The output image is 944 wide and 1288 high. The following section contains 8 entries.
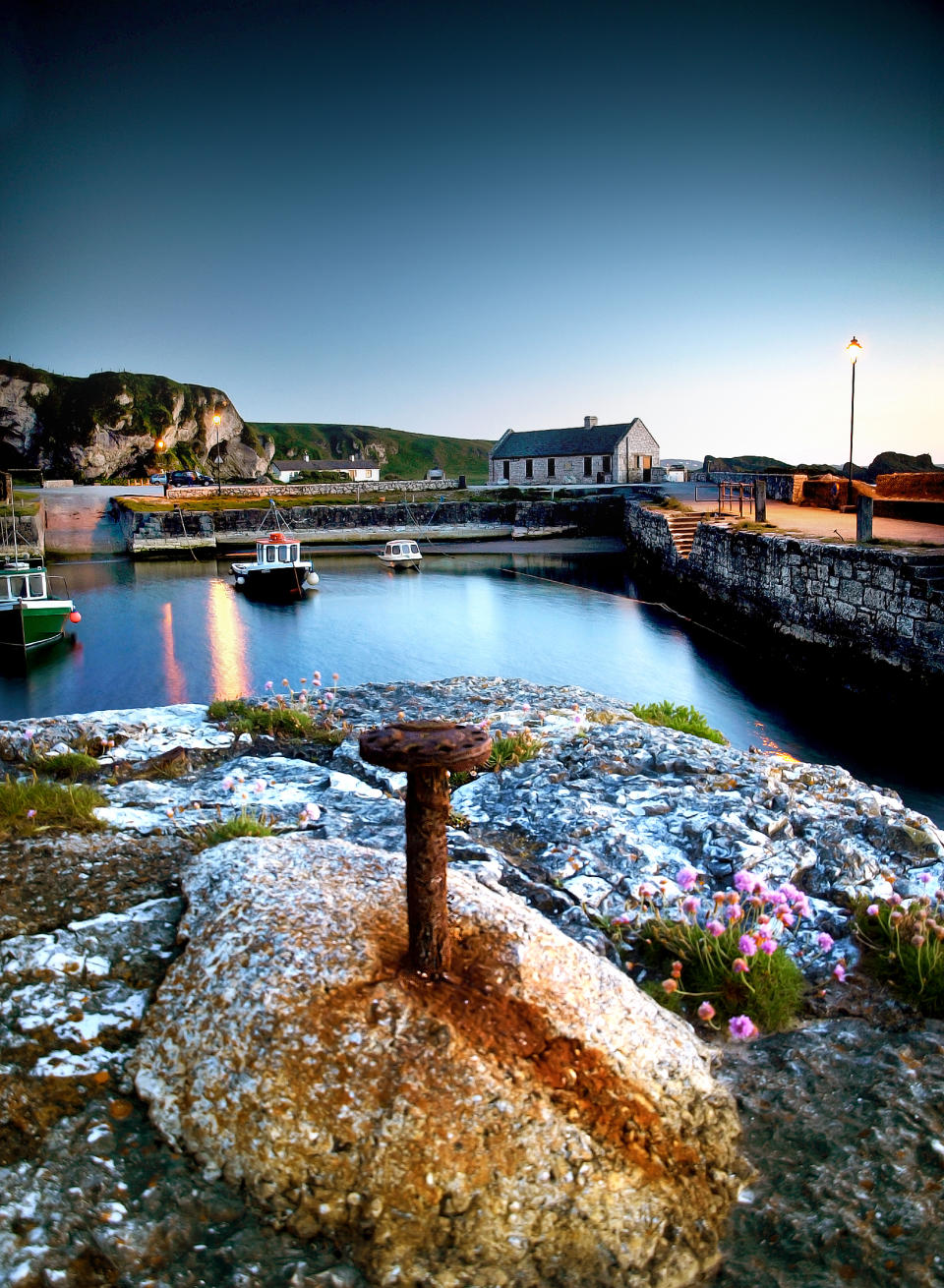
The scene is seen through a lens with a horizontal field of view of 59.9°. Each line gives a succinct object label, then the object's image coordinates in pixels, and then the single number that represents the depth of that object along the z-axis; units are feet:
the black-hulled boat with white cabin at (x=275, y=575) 132.67
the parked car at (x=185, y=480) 240.53
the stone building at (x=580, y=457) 258.16
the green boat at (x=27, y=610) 88.43
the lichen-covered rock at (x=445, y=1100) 8.85
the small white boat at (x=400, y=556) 164.55
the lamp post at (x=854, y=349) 90.22
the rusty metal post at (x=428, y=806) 10.58
